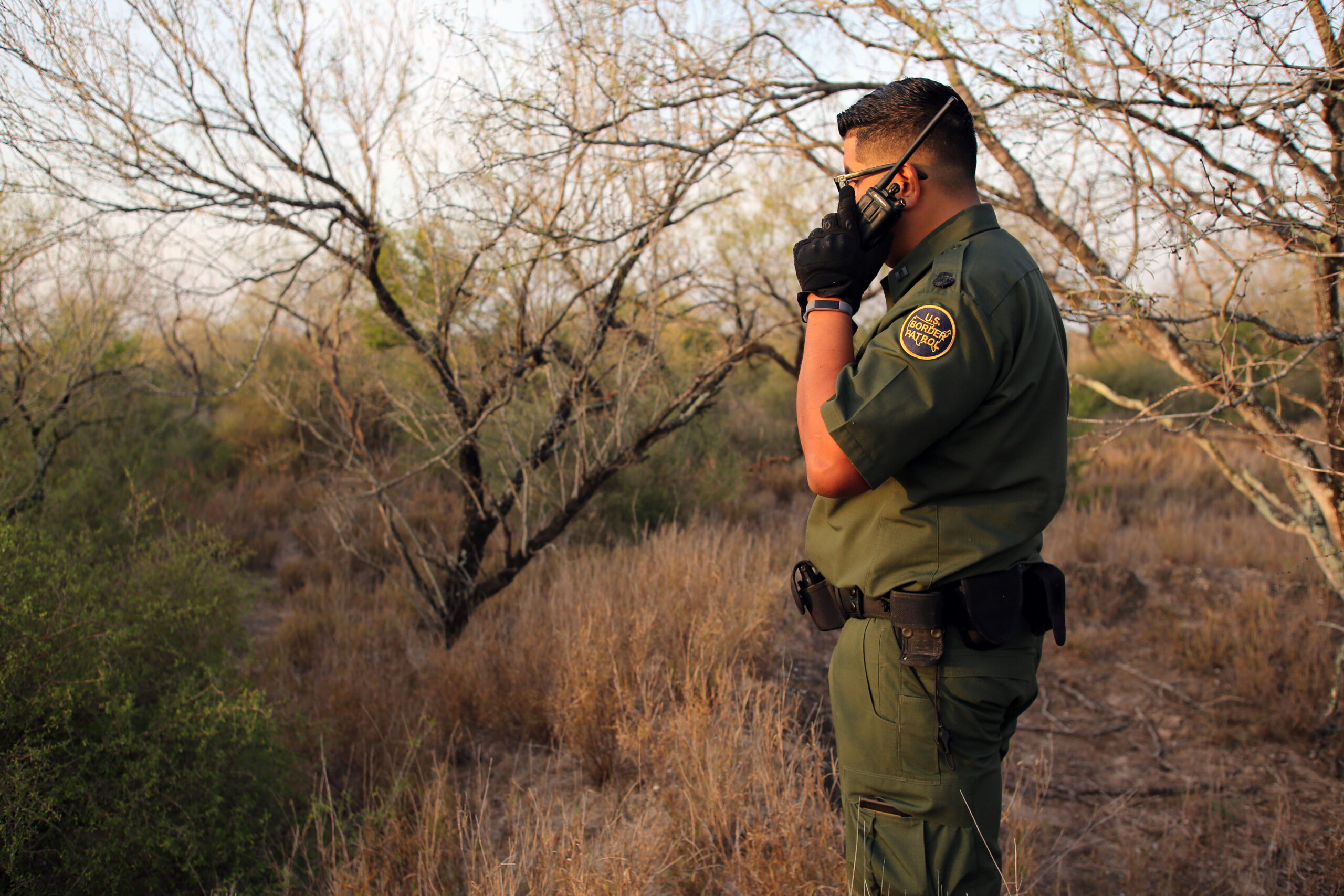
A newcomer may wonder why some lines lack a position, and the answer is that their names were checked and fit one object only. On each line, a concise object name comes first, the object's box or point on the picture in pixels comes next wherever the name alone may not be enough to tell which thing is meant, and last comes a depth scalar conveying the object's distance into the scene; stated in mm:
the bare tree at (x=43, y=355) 5123
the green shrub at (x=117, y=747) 2346
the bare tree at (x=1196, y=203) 2486
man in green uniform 1507
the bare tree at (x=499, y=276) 4027
